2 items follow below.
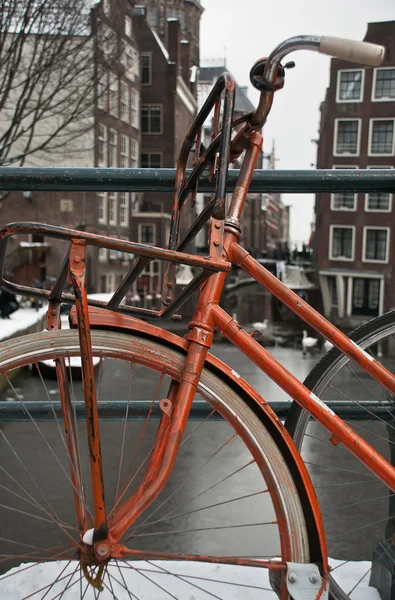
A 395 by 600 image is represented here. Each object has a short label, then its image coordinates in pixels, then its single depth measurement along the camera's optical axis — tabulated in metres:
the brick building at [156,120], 27.61
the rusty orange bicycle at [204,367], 0.98
